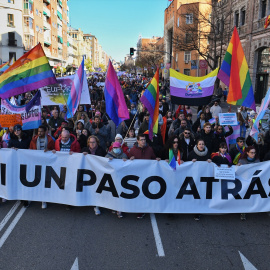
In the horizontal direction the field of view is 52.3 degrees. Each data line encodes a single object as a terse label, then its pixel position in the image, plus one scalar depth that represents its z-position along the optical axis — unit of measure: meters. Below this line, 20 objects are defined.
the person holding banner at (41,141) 6.19
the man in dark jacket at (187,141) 6.62
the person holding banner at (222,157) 5.39
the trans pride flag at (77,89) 7.07
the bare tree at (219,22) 25.17
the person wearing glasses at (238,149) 6.08
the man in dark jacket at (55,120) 9.00
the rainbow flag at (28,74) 6.52
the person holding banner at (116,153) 5.54
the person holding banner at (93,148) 5.71
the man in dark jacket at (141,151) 5.76
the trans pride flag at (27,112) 6.91
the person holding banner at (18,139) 6.19
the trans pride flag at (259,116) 5.81
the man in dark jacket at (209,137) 6.93
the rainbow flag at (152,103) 6.48
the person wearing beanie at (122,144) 6.19
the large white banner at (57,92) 8.61
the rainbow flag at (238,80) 6.23
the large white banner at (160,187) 5.17
